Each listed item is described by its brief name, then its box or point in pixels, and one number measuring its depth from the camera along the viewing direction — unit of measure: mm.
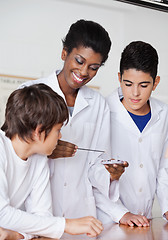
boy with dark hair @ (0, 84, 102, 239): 1288
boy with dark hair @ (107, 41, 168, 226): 1941
